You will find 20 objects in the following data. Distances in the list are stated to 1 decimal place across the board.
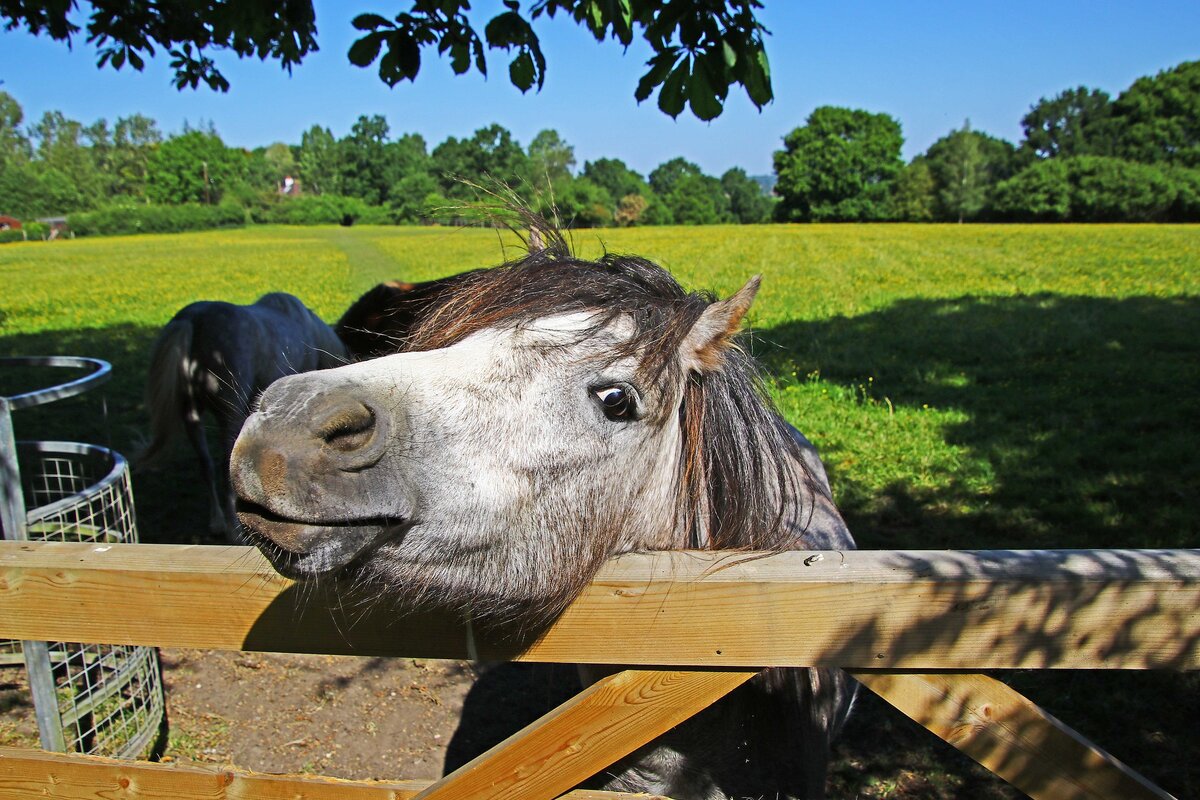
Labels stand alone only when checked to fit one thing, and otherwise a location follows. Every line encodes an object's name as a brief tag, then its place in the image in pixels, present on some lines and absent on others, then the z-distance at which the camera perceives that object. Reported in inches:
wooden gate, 56.5
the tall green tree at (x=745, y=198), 4114.2
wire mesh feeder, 124.0
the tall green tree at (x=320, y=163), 3344.0
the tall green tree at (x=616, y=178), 3661.4
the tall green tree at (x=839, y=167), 3193.9
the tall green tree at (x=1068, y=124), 2942.9
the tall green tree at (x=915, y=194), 2928.2
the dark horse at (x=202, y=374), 246.7
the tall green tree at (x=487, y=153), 2390.5
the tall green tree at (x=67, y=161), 3193.9
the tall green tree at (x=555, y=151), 2751.0
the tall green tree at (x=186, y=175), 3720.5
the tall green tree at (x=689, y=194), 3499.0
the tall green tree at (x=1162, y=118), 2551.7
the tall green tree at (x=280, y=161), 4005.9
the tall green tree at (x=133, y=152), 3905.0
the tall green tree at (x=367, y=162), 2962.6
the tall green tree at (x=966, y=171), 2760.8
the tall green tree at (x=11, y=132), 3368.6
